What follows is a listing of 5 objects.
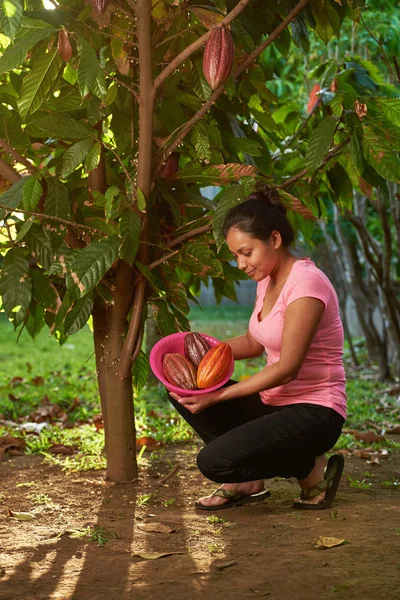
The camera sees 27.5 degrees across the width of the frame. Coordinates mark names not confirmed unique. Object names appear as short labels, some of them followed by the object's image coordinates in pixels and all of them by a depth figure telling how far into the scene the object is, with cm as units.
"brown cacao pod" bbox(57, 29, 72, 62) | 240
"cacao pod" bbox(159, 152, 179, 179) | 306
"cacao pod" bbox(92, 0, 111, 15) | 243
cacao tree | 262
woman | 262
